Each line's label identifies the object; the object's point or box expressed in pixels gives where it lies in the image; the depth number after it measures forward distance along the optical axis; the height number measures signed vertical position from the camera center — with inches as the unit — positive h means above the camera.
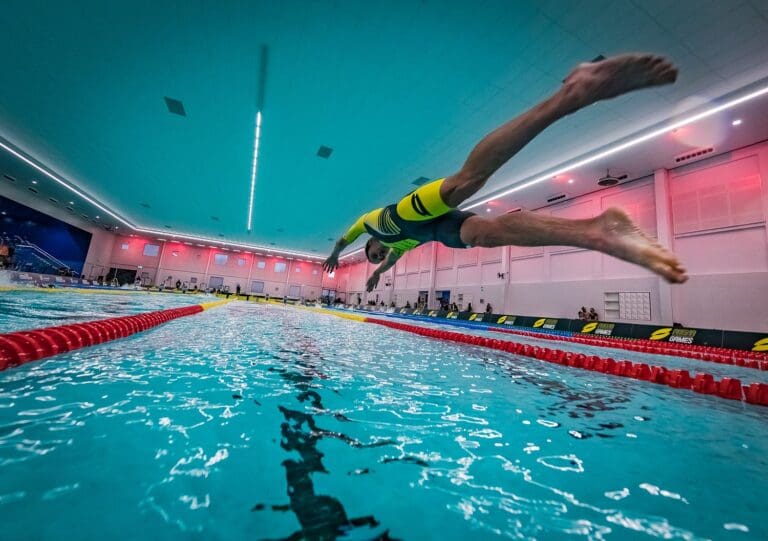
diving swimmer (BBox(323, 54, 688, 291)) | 62.7 +35.0
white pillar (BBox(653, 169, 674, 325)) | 414.6 +153.0
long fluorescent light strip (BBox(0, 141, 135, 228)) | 515.1 +199.6
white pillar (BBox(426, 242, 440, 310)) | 874.1 +104.5
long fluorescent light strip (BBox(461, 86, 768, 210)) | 302.5 +222.2
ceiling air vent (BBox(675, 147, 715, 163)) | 391.5 +228.5
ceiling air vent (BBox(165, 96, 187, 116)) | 378.3 +223.7
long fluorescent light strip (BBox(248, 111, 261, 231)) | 403.7 +219.9
